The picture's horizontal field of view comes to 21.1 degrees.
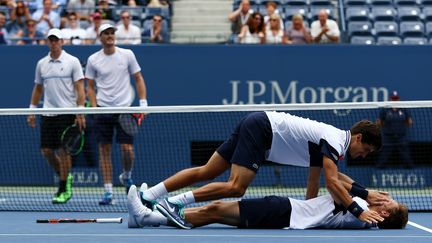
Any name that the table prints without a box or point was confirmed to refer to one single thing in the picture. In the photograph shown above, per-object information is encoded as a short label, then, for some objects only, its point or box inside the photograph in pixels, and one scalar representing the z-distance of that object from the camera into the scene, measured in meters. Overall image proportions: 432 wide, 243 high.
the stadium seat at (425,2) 18.89
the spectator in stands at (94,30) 17.22
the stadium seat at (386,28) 17.98
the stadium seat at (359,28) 17.84
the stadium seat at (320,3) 18.66
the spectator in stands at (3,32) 17.41
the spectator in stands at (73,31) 17.23
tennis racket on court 10.52
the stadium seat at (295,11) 18.28
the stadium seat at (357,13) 18.22
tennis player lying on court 9.84
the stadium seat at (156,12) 18.31
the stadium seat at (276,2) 18.67
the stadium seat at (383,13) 18.36
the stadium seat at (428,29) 17.90
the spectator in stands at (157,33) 17.30
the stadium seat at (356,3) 18.61
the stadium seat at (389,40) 17.42
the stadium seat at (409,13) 18.31
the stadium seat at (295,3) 18.68
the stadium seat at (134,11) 18.34
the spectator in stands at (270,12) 17.45
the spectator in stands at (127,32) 17.12
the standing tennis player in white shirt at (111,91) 13.09
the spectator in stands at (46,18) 17.95
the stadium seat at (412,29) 17.94
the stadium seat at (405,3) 18.70
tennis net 15.41
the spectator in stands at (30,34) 17.53
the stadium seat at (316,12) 18.16
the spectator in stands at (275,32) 17.20
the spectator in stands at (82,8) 18.03
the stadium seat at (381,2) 18.63
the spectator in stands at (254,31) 17.27
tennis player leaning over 9.61
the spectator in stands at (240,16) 17.70
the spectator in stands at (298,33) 17.06
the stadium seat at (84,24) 18.06
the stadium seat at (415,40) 17.59
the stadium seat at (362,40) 17.59
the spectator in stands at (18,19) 17.97
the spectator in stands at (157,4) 18.52
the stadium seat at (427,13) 18.38
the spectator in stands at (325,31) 17.23
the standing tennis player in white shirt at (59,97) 13.15
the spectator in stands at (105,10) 18.12
